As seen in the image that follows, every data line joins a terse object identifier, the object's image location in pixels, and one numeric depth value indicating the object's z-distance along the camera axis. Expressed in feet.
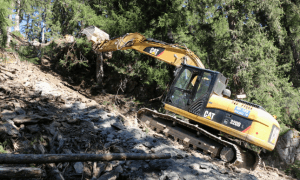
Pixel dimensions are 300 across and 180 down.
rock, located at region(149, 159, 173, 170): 13.03
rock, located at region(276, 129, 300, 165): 31.01
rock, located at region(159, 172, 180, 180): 11.99
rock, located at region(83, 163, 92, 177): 10.91
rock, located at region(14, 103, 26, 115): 16.05
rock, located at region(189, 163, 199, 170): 14.11
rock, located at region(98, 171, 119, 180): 10.85
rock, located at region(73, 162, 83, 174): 10.89
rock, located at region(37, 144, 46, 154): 11.62
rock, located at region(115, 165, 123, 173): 11.62
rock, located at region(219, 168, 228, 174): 14.94
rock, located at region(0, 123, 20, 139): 12.38
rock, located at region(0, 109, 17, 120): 14.35
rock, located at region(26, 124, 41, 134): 14.10
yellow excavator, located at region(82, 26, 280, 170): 17.16
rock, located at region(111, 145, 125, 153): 13.95
